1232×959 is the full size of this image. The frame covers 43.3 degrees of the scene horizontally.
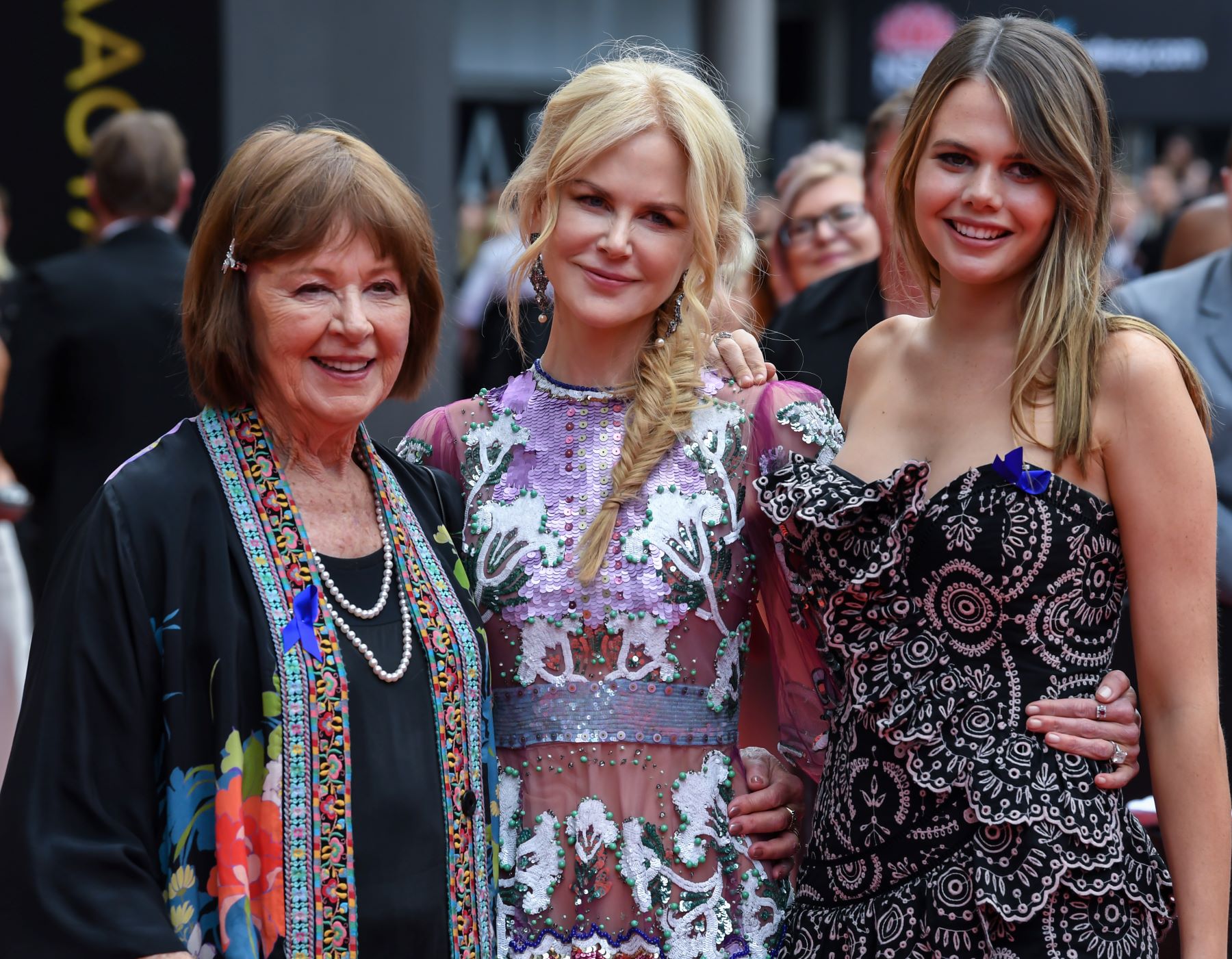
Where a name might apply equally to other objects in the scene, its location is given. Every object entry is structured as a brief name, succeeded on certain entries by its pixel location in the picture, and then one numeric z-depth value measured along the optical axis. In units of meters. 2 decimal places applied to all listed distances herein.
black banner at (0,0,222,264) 6.54
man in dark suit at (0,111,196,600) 5.13
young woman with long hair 2.21
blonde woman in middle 2.48
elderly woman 2.04
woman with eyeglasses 4.96
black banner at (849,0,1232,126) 14.52
